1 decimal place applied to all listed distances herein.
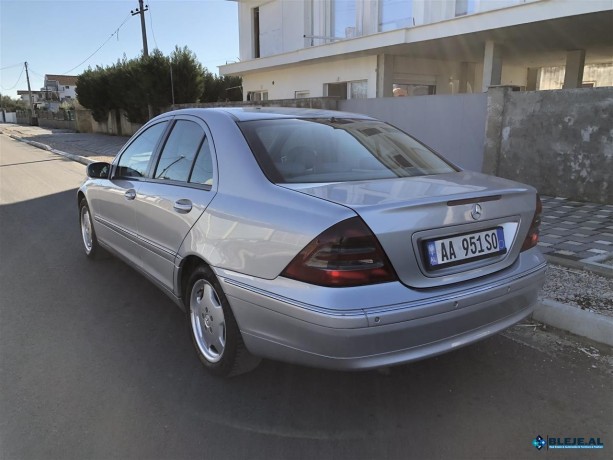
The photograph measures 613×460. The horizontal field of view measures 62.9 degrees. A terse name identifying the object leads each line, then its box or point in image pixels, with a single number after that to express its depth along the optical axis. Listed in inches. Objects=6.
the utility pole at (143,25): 1008.9
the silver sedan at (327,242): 90.6
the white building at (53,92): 3292.3
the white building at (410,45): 472.4
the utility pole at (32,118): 2264.5
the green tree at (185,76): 940.6
